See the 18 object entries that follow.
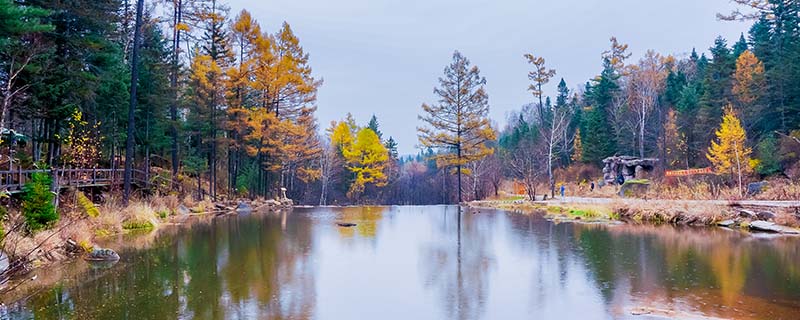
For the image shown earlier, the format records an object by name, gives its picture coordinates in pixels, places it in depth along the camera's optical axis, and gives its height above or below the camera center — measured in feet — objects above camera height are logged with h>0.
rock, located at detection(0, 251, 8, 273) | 28.16 -3.64
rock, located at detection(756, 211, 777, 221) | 56.31 -2.48
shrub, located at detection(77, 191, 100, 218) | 52.37 -1.18
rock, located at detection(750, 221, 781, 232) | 52.43 -3.44
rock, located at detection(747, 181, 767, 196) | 78.89 +0.86
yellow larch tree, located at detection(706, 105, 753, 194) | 97.35 +8.47
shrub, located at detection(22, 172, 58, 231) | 35.48 -0.73
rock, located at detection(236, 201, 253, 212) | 95.58 -2.28
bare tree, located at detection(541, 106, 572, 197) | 112.06 +16.56
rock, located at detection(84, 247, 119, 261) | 37.09 -4.28
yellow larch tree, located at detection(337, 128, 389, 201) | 157.99 +11.11
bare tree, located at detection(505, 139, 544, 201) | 100.22 +8.92
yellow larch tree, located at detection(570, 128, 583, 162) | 170.50 +15.03
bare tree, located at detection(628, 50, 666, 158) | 148.25 +32.09
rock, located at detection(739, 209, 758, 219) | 57.62 -2.40
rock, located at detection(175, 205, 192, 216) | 77.01 -2.33
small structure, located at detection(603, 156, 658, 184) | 124.46 +6.23
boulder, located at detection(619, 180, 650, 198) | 97.33 +0.97
